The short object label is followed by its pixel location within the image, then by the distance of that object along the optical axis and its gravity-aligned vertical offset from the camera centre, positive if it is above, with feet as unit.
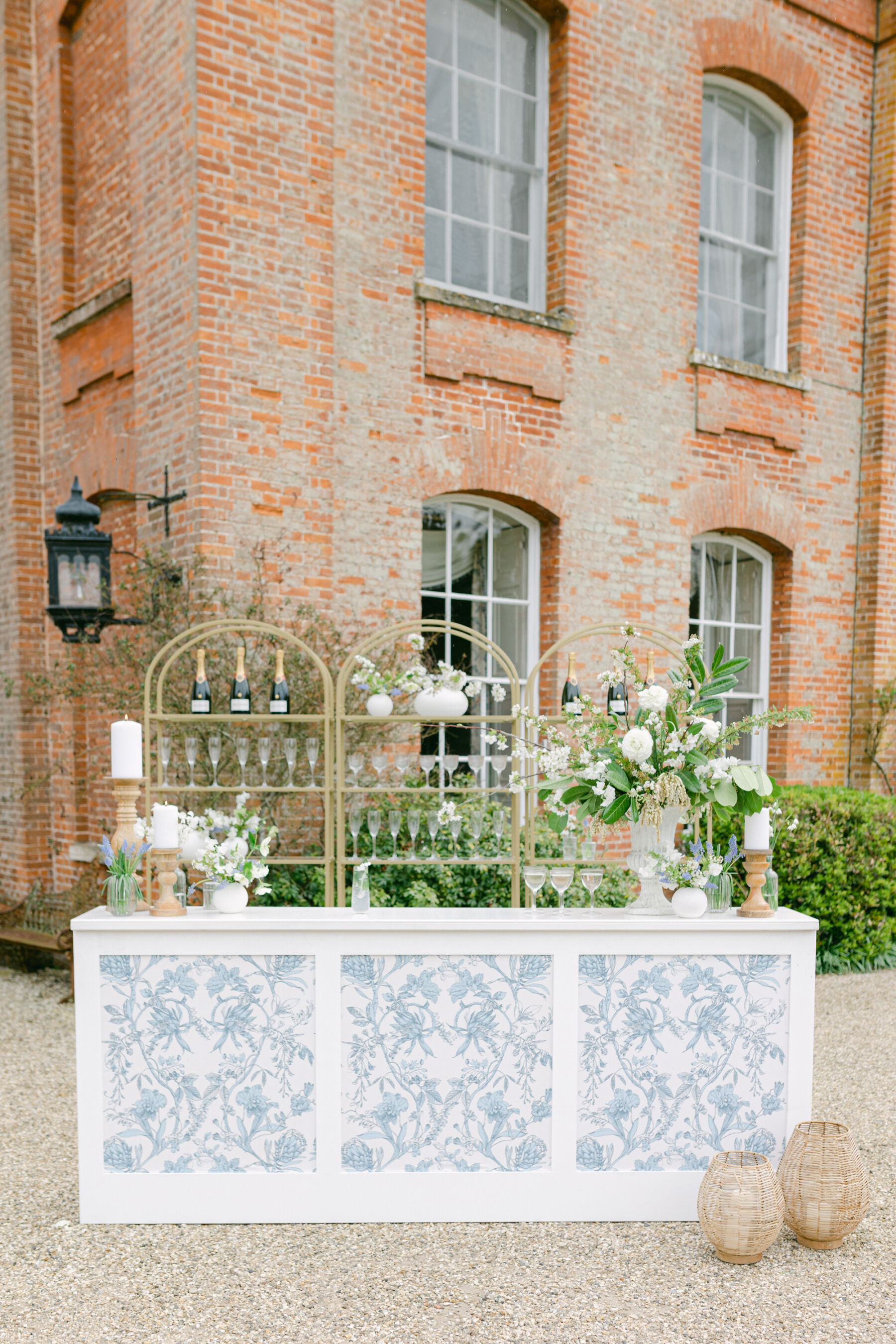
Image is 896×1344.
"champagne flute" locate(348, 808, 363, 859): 14.21 -2.89
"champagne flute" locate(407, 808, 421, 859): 13.93 -2.86
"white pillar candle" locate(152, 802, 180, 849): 11.16 -2.34
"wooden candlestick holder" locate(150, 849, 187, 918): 11.12 -3.04
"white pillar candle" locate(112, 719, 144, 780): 11.29 -1.51
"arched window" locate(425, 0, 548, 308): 21.57 +10.31
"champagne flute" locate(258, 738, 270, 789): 14.49 -1.94
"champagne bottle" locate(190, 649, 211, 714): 14.58 -1.15
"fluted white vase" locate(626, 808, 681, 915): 11.51 -2.64
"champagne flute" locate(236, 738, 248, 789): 14.40 -1.93
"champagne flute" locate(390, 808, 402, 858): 13.96 -2.83
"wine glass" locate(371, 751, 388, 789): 15.08 -2.17
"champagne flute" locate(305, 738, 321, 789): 17.93 -2.36
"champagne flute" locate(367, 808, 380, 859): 14.01 -2.84
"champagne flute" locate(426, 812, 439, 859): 13.89 -2.85
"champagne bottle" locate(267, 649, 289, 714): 15.02 -1.20
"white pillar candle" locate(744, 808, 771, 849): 11.31 -2.37
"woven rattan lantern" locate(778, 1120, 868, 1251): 9.91 -5.62
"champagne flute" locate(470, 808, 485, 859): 17.85 -3.63
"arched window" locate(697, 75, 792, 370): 25.95 +10.32
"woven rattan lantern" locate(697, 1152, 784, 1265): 9.62 -5.66
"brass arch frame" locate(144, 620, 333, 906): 13.44 -1.44
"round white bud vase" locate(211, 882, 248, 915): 11.34 -3.17
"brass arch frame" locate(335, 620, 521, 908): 13.26 -1.42
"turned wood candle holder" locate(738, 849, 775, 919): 11.26 -3.01
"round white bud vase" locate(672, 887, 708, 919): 11.14 -3.15
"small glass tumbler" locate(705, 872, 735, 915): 11.49 -3.12
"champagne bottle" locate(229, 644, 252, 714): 14.94 -1.16
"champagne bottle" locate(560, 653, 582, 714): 13.35 -1.02
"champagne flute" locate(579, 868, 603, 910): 11.62 -3.01
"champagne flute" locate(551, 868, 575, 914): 11.34 -2.95
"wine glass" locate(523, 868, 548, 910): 11.69 -3.02
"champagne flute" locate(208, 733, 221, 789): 14.40 -1.91
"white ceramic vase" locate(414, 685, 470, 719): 14.83 -1.28
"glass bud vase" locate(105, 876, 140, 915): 11.09 -3.07
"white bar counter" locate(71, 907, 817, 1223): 10.69 -4.78
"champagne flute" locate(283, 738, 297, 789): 14.62 -1.97
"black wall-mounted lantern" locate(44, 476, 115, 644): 17.79 +0.84
